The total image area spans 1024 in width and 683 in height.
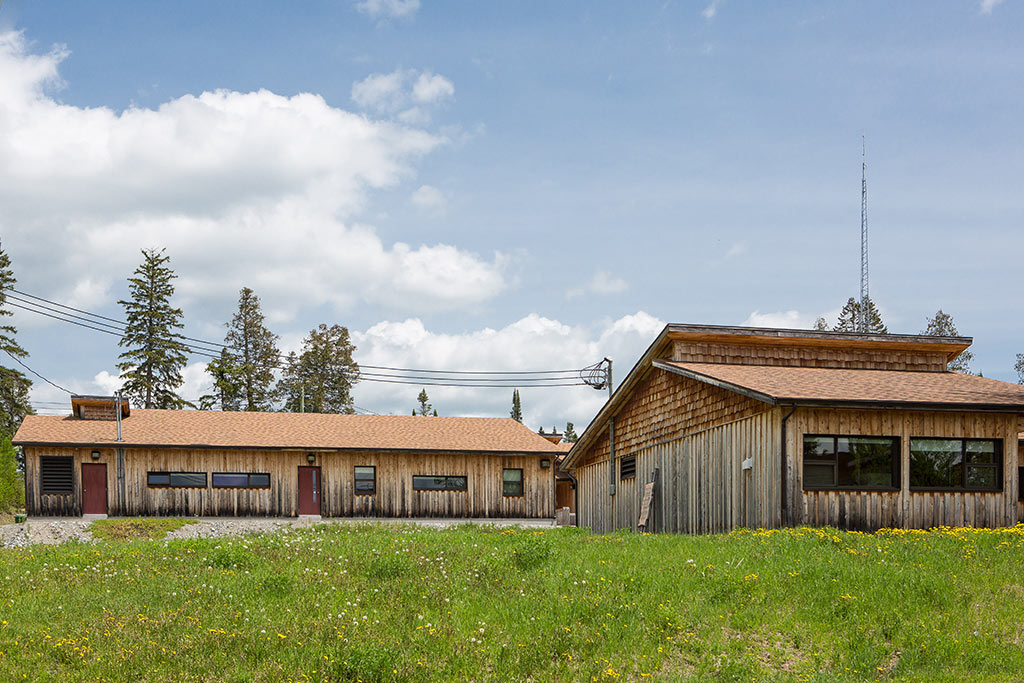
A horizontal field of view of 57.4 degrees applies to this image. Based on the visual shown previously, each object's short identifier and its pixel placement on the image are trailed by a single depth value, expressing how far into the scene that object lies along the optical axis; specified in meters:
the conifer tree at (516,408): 102.12
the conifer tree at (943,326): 71.25
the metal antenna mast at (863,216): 32.16
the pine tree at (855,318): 72.16
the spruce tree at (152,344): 63.75
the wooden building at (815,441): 20.41
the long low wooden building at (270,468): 39.44
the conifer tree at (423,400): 107.06
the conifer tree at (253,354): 71.25
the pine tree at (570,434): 90.03
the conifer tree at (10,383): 56.94
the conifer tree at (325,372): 74.19
